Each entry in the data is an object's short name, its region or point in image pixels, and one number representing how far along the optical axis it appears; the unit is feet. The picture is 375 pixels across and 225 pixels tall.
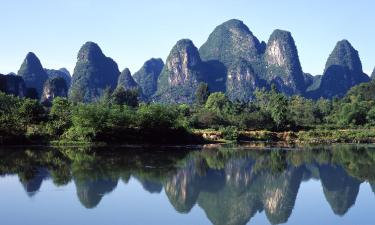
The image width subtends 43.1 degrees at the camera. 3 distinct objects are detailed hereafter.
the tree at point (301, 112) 185.98
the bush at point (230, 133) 139.13
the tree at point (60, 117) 119.35
